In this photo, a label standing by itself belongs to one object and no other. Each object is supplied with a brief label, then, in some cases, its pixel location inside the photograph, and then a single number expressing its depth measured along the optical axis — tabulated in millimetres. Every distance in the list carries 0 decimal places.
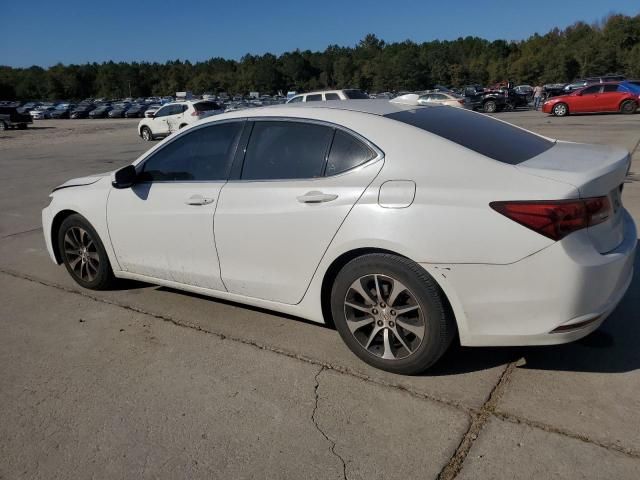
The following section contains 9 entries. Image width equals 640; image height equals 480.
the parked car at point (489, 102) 36500
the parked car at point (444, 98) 31319
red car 26078
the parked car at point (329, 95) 22594
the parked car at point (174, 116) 23294
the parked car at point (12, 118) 39250
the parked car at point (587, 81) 39378
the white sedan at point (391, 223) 2775
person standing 40225
